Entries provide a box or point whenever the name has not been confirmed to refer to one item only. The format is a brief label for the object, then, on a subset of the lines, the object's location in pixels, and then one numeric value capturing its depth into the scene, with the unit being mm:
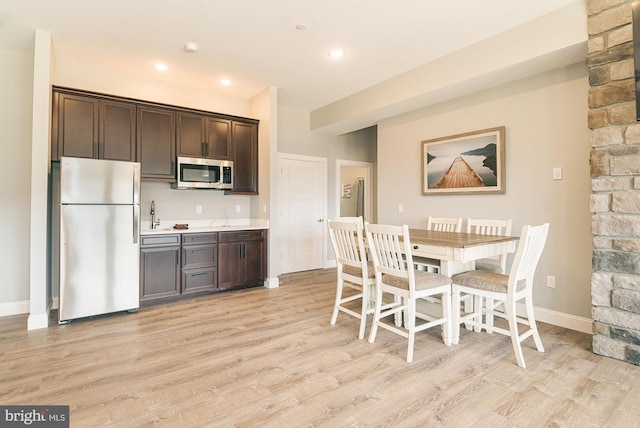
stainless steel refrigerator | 3057
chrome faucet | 4090
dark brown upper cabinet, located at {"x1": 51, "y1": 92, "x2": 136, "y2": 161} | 3352
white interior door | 5293
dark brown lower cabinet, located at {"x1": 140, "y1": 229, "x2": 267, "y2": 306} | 3621
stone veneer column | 2227
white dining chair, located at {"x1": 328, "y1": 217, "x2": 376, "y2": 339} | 2738
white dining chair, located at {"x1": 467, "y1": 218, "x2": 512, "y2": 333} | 2833
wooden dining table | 2397
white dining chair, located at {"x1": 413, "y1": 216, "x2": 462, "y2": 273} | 2951
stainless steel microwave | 4039
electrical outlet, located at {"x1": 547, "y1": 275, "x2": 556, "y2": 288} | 3047
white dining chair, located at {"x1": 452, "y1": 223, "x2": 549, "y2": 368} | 2246
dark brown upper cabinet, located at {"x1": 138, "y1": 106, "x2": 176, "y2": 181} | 3794
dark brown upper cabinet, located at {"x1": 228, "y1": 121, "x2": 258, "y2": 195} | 4516
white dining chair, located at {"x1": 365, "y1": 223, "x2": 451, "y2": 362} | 2369
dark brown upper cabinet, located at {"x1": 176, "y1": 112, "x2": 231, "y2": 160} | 4070
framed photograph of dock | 3434
